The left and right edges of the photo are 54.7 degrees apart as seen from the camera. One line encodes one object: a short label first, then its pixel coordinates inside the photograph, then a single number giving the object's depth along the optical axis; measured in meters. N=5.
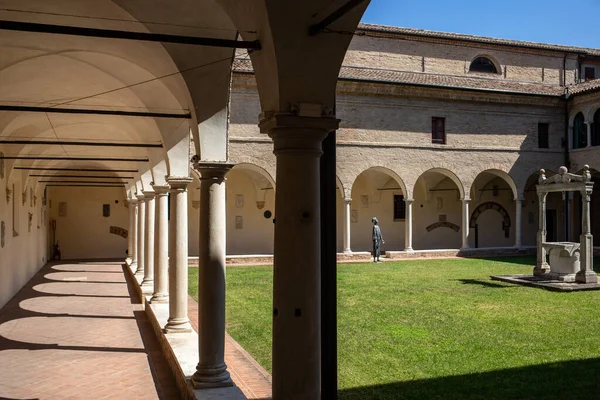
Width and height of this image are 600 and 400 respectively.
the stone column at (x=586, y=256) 14.52
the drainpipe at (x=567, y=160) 25.27
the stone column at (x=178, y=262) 8.30
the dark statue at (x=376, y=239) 22.01
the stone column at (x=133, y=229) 19.90
